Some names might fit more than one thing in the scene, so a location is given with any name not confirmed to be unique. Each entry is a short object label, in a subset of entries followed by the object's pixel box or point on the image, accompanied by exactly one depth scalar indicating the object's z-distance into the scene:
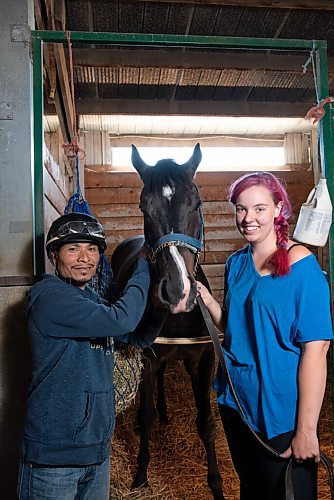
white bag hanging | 1.95
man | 1.50
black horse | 1.71
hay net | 2.37
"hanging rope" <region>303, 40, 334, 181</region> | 2.21
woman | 1.49
